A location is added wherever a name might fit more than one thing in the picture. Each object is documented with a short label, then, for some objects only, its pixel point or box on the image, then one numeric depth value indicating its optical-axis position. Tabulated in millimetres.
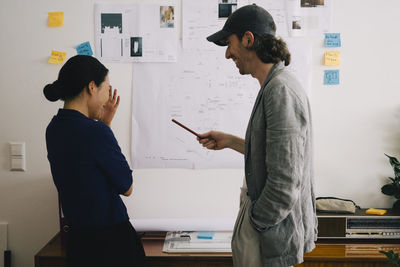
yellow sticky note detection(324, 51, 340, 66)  1971
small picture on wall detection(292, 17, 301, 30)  1958
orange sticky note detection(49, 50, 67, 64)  1940
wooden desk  1590
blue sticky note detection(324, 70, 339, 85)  1984
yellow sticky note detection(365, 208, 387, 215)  1789
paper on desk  1790
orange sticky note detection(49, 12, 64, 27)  1935
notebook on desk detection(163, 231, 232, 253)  1621
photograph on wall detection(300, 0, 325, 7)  1956
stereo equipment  1732
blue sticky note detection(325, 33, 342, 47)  1966
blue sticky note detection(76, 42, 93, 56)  1938
